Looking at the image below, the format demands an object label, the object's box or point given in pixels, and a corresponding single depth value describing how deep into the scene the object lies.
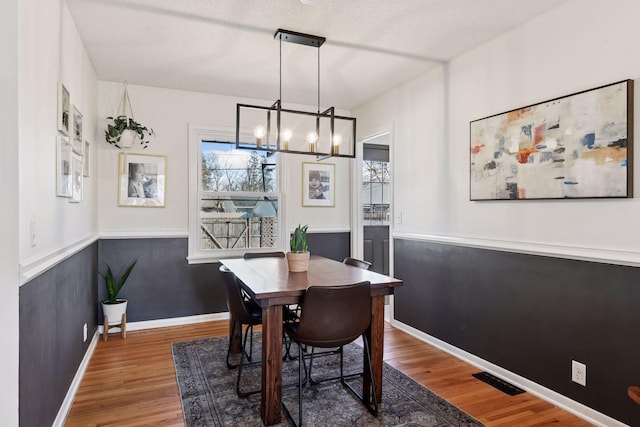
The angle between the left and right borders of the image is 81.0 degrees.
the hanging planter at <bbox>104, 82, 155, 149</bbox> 3.66
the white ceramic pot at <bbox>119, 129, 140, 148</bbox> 3.63
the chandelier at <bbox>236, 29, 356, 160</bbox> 2.90
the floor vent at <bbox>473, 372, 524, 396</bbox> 2.52
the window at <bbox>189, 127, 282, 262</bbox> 4.15
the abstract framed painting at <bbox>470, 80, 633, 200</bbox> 2.05
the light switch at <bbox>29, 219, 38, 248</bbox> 1.62
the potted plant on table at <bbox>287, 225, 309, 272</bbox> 2.59
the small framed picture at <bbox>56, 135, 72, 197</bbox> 2.07
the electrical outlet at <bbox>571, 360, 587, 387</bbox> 2.22
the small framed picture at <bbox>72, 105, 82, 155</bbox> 2.54
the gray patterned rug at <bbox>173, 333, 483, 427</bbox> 2.16
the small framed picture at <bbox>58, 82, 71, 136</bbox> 2.12
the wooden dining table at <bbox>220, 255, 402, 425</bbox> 2.07
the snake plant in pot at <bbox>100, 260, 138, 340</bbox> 3.53
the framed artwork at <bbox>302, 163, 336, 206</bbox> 4.66
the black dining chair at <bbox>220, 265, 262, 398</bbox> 2.48
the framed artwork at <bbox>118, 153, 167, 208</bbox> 3.82
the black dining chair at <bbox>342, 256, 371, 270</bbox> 3.00
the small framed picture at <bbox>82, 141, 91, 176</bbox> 2.90
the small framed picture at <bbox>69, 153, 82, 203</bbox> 2.45
